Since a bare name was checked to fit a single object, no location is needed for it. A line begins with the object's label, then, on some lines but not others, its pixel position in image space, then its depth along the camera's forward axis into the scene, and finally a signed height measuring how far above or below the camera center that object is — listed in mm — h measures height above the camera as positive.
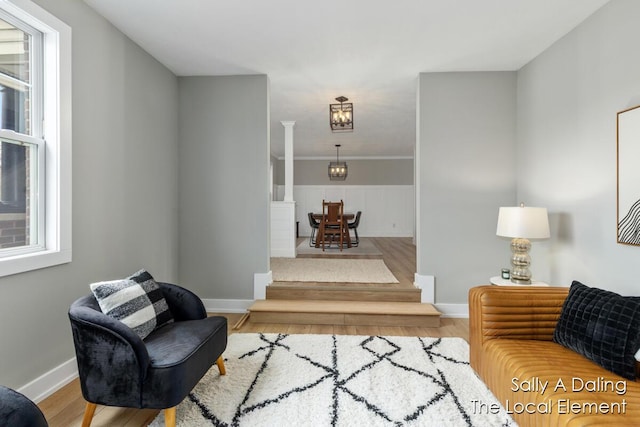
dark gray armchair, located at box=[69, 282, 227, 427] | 1526 -784
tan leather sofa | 1287 -799
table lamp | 2512 -163
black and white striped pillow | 1748 -546
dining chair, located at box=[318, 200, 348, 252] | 6145 -186
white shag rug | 1755 -1166
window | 1858 +469
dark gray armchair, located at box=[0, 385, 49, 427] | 1000 -664
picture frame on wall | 1959 +226
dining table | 6557 -328
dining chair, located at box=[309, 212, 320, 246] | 6787 -253
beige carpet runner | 3986 -856
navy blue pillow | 1517 -618
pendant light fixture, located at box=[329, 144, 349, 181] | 7643 +1003
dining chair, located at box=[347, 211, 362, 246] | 7089 -303
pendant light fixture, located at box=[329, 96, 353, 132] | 3912 +1208
